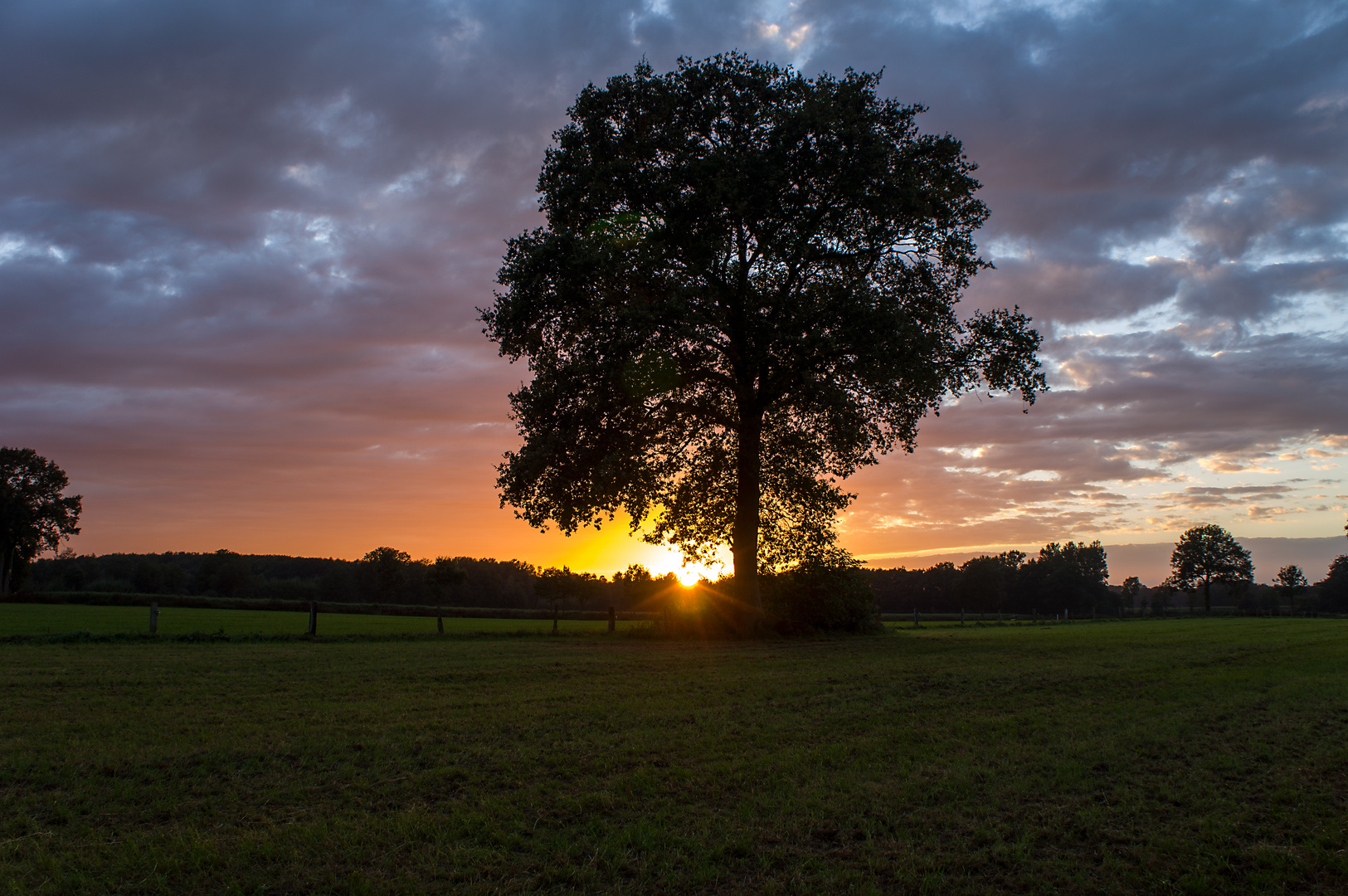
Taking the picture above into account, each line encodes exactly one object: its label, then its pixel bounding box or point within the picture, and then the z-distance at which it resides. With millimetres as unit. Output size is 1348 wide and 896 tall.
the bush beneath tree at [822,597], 28516
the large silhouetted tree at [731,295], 22625
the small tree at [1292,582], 125312
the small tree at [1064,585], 129875
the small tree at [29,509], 75000
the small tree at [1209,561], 115875
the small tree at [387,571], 90062
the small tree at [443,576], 70062
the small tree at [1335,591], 131125
